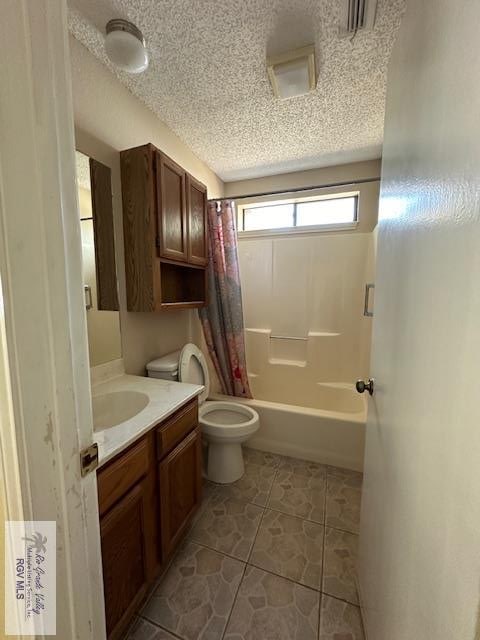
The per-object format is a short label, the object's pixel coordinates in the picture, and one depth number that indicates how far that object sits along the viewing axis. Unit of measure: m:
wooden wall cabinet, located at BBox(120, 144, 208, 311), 1.38
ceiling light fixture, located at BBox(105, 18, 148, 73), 1.05
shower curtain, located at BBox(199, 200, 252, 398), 2.10
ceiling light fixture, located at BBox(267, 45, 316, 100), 1.19
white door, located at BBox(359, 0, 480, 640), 0.37
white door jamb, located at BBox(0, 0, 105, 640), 0.39
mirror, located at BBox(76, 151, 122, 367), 1.28
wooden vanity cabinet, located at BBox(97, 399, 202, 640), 0.85
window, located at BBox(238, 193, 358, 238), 2.49
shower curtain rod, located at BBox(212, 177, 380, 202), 1.81
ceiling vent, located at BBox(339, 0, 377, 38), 0.98
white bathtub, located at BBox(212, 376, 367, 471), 1.87
